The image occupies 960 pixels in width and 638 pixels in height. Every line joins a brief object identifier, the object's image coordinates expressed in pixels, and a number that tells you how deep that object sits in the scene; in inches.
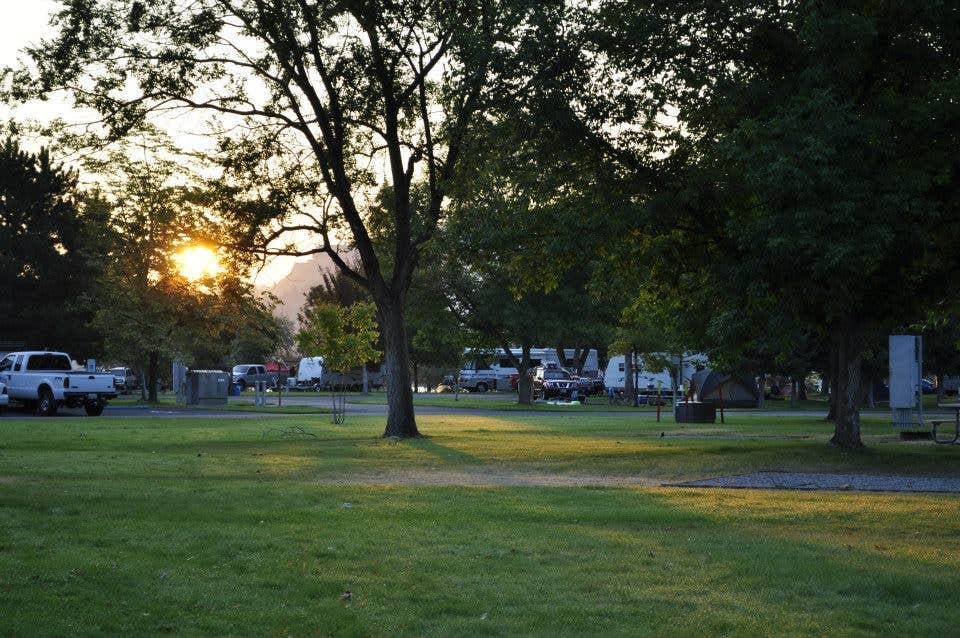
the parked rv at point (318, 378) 3565.5
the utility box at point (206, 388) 2073.1
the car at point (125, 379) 2924.5
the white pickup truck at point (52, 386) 1587.1
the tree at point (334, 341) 1434.5
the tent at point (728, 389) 2304.4
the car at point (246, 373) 3462.1
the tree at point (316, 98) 1043.3
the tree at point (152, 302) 1957.4
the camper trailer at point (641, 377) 2614.9
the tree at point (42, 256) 2536.9
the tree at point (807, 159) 714.8
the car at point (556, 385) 2711.6
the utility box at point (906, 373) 1152.2
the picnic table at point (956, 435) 868.7
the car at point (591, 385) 2828.2
